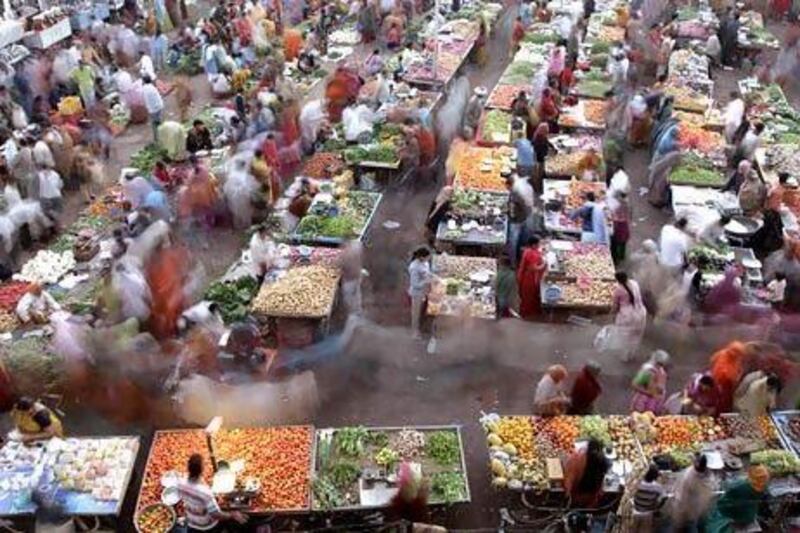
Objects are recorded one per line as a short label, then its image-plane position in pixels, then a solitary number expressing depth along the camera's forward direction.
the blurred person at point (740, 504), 9.32
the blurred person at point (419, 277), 12.86
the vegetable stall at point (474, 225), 14.63
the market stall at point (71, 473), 9.86
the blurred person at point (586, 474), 9.70
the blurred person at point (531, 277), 13.14
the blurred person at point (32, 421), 10.48
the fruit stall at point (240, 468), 9.75
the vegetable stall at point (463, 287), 13.08
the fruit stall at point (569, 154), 16.88
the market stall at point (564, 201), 15.06
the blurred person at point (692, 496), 9.45
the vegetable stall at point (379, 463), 9.88
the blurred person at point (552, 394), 10.89
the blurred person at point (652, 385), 10.98
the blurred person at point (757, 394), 10.79
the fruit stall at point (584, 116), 18.59
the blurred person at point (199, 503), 9.34
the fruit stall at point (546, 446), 10.16
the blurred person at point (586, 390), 11.01
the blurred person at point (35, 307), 13.05
